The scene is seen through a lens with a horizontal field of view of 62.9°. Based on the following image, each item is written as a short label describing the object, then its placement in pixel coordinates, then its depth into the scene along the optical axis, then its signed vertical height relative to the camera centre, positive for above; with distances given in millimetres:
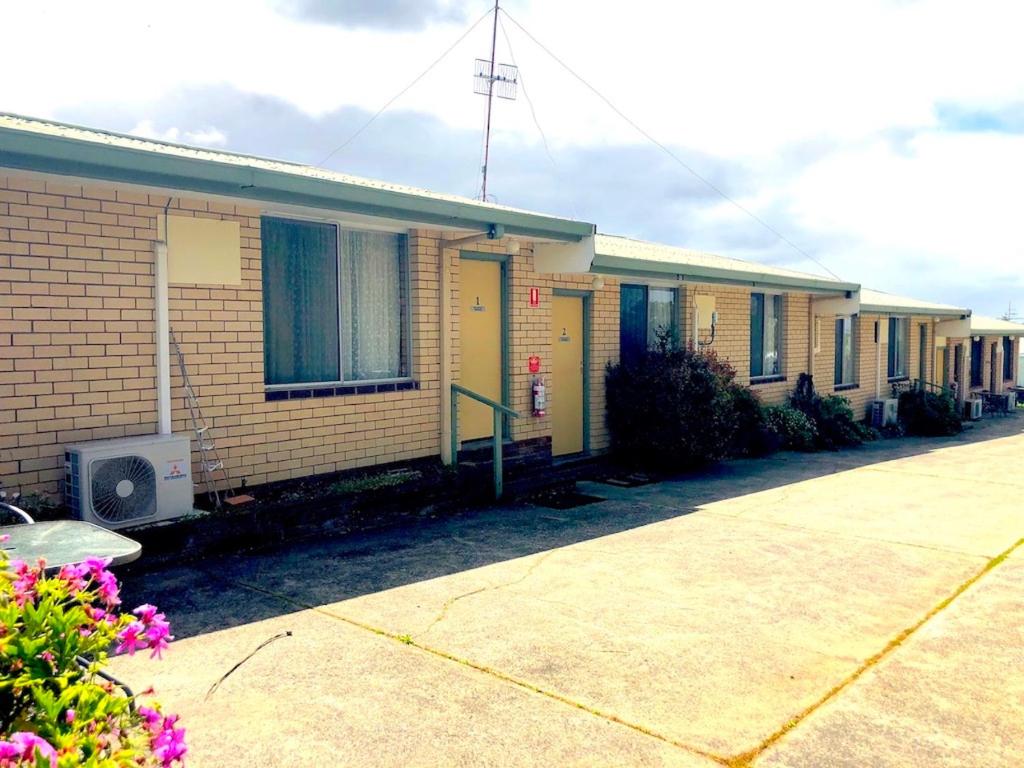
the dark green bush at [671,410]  10250 -969
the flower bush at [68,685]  1691 -774
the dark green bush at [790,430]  13000 -1528
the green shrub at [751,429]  12305 -1444
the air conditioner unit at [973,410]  19844 -1847
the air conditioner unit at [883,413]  16703 -1627
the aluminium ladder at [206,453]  6543 -974
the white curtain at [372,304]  7855 +267
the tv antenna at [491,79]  16031 +4867
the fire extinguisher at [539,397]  9602 -747
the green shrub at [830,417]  13750 -1425
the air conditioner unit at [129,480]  5609 -1033
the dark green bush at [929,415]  16438 -1668
